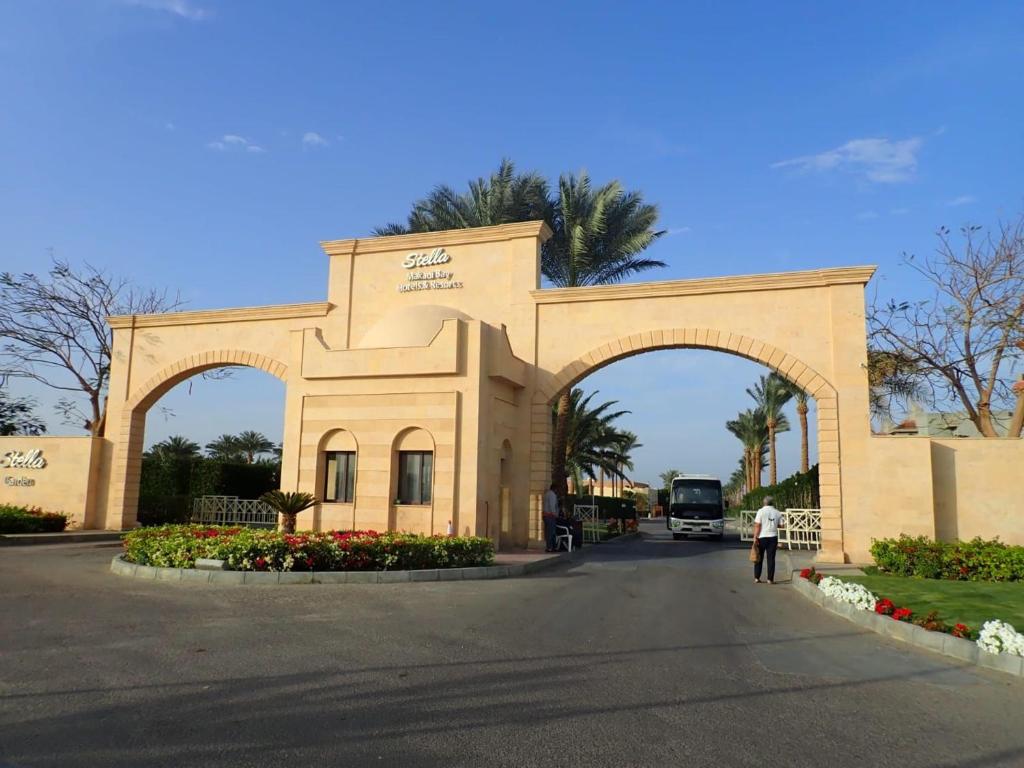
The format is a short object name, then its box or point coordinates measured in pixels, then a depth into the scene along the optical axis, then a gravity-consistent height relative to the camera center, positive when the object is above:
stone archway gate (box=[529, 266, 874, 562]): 16.44 +3.73
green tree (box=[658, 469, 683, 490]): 85.90 +1.77
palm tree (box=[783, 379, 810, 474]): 37.54 +4.06
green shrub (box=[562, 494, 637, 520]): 34.53 -0.85
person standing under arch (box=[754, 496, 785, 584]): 13.16 -0.72
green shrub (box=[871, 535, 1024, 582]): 12.78 -1.10
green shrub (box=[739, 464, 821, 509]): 24.00 +0.10
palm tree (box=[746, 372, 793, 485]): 40.16 +5.13
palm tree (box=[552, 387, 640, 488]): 30.84 +2.31
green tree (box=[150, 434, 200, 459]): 41.51 +1.93
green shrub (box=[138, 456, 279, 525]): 28.22 +0.15
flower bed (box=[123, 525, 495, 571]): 11.66 -1.10
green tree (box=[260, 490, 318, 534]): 14.70 -0.41
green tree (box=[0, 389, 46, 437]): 30.64 +2.34
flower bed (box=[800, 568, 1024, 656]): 6.98 -1.33
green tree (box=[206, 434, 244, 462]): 47.38 +2.18
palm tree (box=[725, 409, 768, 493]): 47.44 +3.80
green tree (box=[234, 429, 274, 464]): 47.47 +2.47
